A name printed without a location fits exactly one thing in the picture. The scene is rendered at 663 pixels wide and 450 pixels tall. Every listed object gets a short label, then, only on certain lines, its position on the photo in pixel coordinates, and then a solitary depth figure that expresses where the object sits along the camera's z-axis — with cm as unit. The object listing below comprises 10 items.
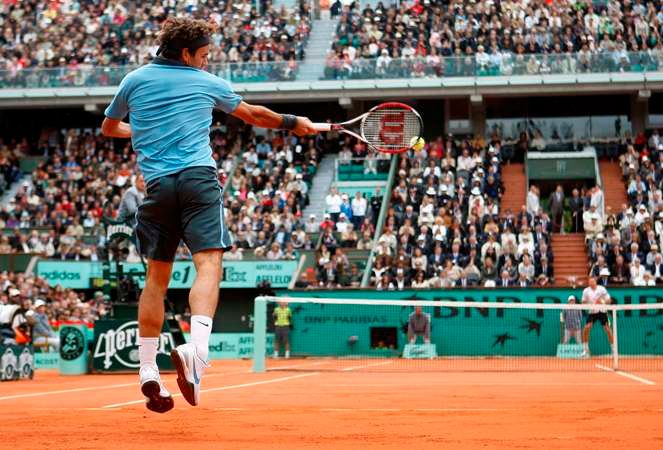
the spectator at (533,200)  3195
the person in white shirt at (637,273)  2700
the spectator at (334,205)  3316
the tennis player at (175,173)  643
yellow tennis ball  920
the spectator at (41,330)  2278
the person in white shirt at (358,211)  3284
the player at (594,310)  2277
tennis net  2364
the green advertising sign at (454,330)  2420
